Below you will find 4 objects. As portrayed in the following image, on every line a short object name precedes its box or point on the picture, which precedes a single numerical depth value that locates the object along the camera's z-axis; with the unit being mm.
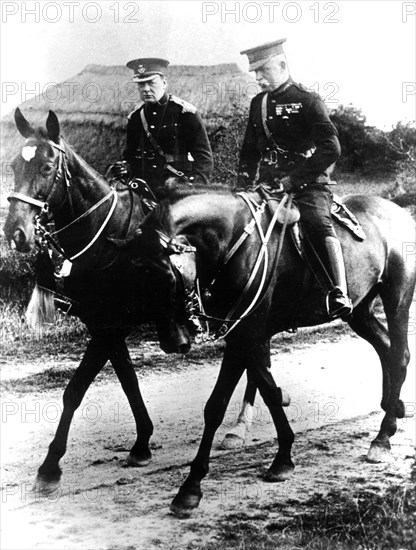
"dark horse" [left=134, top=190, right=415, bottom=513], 4445
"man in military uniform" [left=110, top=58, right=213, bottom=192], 5906
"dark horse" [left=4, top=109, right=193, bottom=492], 4598
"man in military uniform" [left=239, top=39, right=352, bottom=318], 5215
